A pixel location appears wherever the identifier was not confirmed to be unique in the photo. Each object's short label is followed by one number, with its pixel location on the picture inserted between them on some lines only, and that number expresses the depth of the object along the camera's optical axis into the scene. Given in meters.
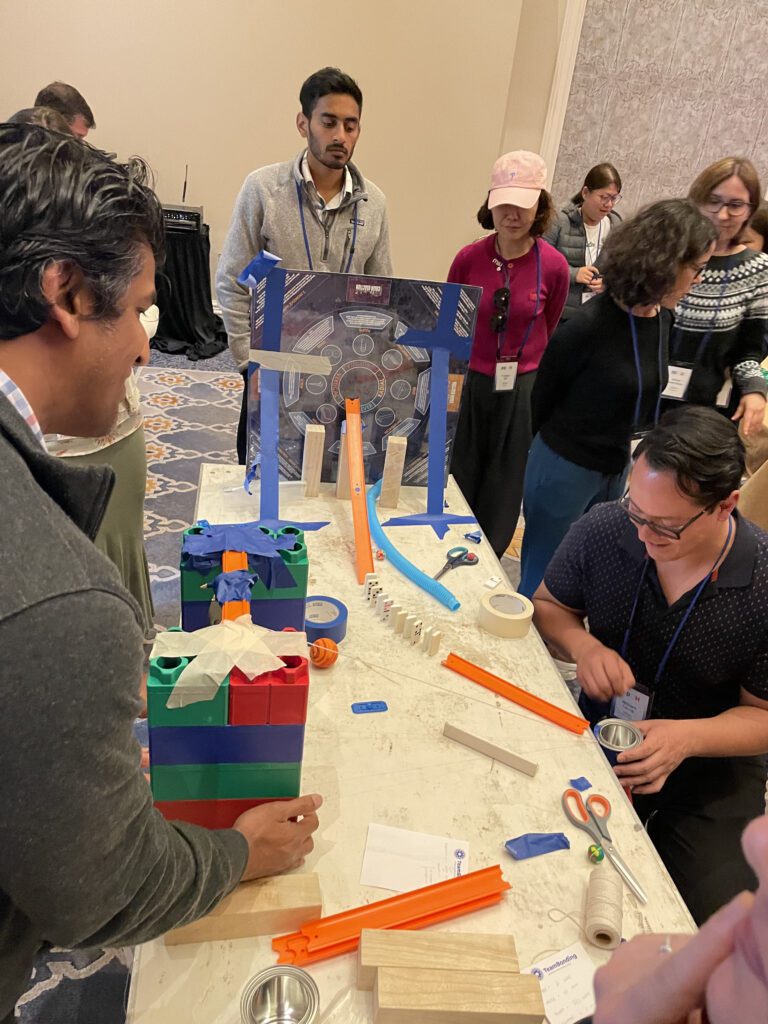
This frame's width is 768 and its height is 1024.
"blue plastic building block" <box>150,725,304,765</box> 0.85
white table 0.83
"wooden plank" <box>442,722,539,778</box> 1.13
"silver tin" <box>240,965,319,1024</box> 0.77
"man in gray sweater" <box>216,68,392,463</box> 2.41
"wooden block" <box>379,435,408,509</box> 1.88
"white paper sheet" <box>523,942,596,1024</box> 0.82
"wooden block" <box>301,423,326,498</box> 1.84
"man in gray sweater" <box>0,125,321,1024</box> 0.54
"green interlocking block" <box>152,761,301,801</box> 0.88
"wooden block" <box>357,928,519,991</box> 0.80
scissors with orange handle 0.99
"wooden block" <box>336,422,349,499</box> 1.89
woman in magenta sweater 2.43
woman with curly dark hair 1.97
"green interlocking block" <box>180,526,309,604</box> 1.10
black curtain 4.82
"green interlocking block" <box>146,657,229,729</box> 0.81
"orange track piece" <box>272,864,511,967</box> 0.84
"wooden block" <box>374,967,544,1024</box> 0.75
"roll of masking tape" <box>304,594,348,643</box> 1.34
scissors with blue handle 1.67
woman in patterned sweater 2.45
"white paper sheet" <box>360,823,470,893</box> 0.94
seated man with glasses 1.29
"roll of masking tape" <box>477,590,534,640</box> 1.44
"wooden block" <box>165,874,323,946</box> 0.84
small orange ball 1.29
